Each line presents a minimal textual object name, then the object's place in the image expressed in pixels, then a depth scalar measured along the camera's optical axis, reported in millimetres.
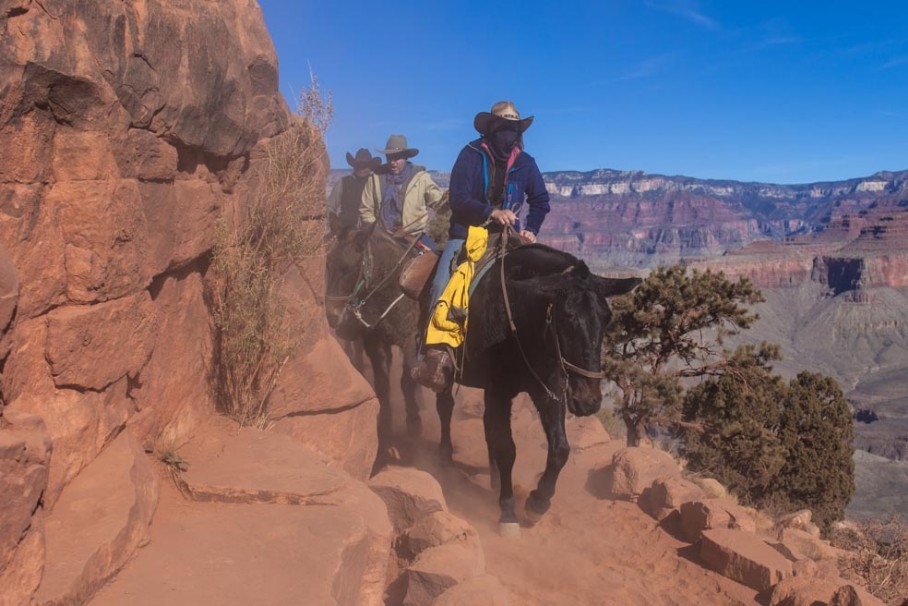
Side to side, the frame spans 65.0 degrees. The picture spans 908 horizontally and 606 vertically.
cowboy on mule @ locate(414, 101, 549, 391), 6199
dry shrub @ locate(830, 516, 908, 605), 6410
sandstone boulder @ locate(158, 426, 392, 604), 3789
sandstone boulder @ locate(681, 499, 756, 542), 6148
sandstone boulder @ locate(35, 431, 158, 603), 2898
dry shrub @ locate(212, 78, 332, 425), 5262
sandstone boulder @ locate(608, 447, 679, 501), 7094
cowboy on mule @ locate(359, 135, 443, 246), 9602
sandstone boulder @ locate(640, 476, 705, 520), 6652
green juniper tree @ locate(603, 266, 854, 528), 13688
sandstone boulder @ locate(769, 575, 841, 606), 4941
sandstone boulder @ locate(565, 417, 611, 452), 9054
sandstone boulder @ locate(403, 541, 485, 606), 4316
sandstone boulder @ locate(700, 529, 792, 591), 5359
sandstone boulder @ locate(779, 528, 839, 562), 7105
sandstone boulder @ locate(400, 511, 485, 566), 4875
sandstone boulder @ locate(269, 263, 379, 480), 6055
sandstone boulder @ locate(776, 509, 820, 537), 8602
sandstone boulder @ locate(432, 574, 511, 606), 4016
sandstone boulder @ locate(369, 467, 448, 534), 5191
